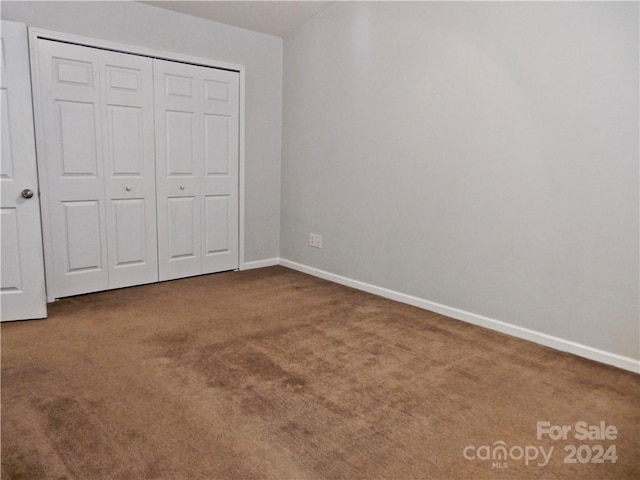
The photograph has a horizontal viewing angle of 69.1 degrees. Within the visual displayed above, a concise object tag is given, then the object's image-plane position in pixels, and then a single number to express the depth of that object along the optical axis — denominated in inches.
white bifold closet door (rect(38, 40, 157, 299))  136.6
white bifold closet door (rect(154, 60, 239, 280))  159.0
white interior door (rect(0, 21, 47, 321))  115.3
